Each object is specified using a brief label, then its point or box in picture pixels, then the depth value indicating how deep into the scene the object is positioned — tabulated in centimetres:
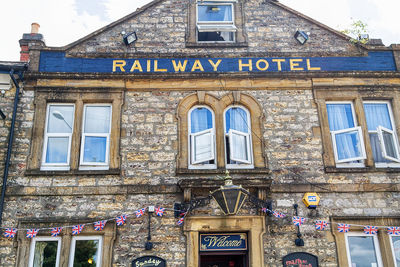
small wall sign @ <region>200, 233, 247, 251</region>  869
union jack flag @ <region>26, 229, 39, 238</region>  841
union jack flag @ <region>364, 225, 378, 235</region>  863
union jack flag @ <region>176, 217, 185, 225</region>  859
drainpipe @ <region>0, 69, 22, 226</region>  869
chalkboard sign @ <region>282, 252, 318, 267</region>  835
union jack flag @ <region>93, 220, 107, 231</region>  852
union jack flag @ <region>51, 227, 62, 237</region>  848
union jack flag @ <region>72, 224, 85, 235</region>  849
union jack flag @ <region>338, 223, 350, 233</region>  859
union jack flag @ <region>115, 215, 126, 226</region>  856
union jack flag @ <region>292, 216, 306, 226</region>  859
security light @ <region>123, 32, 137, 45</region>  1025
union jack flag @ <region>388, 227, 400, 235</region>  863
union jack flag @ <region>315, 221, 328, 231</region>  865
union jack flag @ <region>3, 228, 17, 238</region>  841
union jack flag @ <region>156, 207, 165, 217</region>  866
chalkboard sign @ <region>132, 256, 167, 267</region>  832
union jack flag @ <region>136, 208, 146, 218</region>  861
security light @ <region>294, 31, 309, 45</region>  1039
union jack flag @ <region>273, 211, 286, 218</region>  860
